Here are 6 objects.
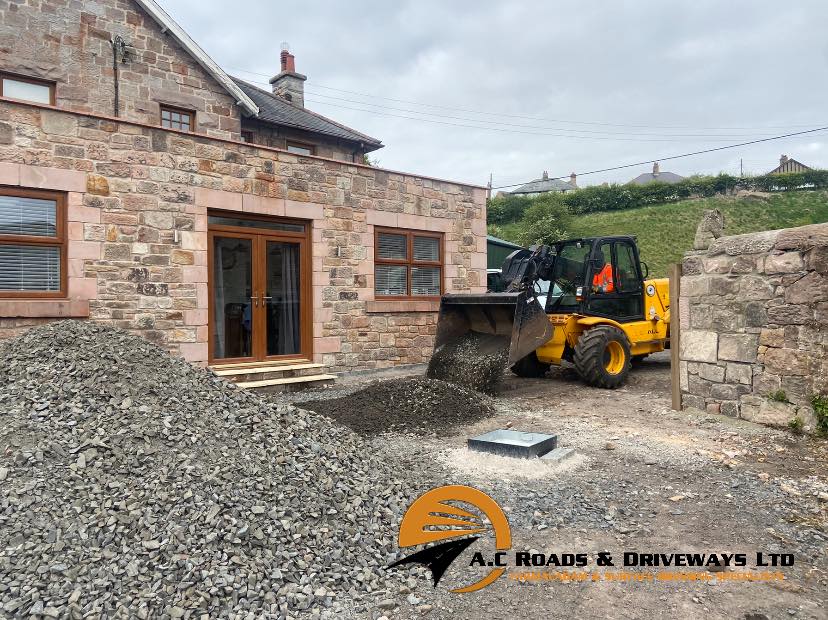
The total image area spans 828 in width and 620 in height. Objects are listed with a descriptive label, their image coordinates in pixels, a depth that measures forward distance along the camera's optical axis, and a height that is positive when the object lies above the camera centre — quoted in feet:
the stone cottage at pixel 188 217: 21.57 +3.55
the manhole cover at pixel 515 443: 15.70 -4.39
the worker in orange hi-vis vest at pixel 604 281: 29.14 +0.65
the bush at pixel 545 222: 80.18 +10.61
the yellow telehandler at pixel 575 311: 26.08 -0.87
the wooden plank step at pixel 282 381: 25.45 -4.18
